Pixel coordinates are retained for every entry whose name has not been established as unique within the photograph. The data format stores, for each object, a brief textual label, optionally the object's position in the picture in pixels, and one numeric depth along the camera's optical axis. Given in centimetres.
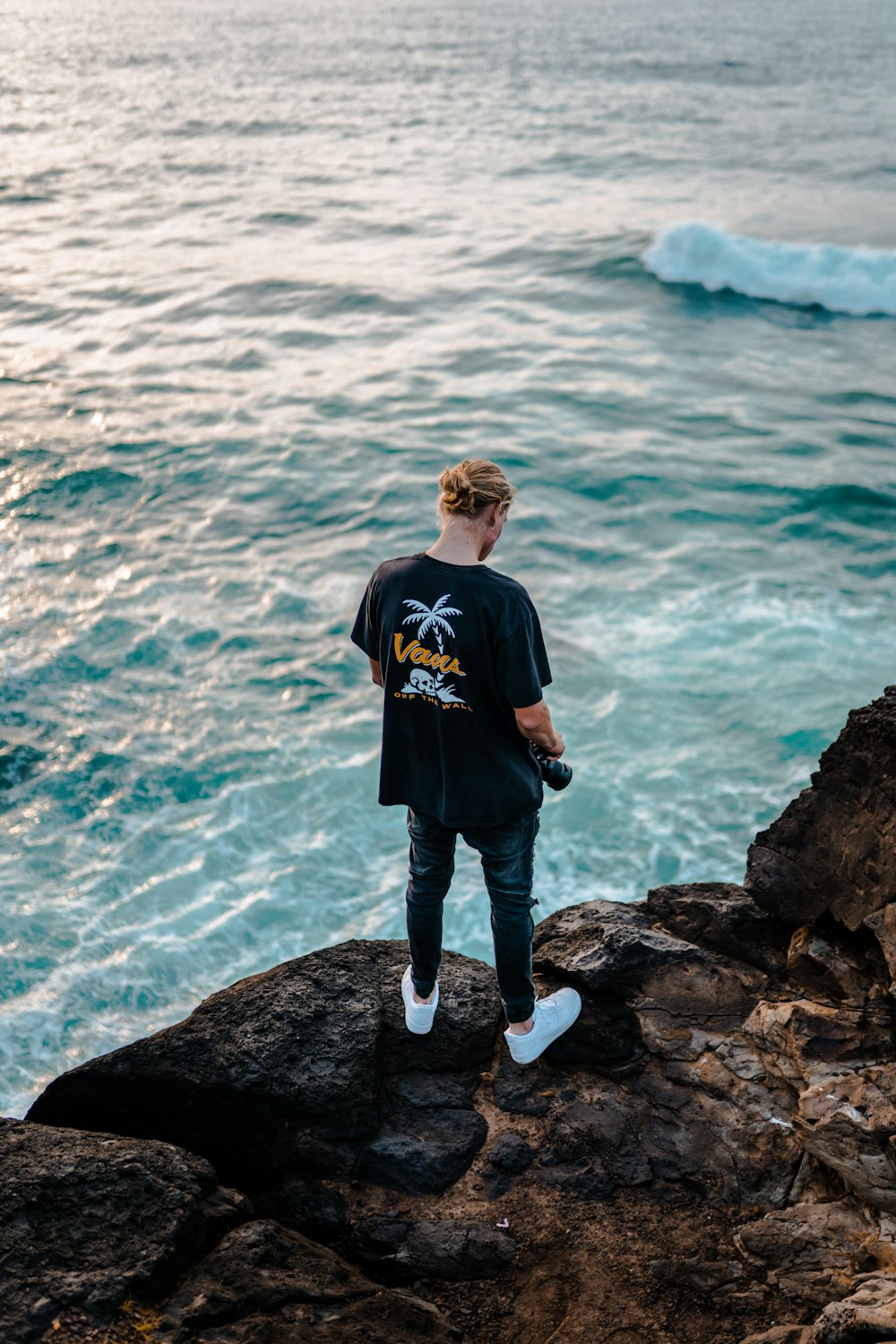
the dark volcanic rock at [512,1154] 370
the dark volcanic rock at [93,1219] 282
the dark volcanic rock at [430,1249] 337
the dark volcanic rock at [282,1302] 282
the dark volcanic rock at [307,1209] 351
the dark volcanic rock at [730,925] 441
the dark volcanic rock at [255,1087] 372
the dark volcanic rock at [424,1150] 368
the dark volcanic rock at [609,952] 427
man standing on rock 328
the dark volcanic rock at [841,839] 410
